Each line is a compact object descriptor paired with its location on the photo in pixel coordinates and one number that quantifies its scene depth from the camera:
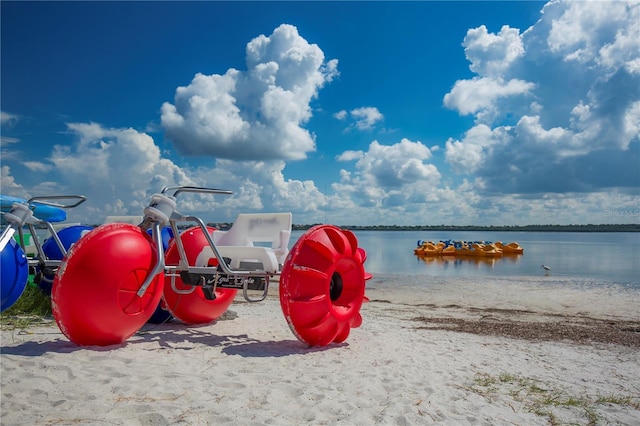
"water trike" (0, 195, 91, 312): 6.92
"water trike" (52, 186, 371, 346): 5.58
